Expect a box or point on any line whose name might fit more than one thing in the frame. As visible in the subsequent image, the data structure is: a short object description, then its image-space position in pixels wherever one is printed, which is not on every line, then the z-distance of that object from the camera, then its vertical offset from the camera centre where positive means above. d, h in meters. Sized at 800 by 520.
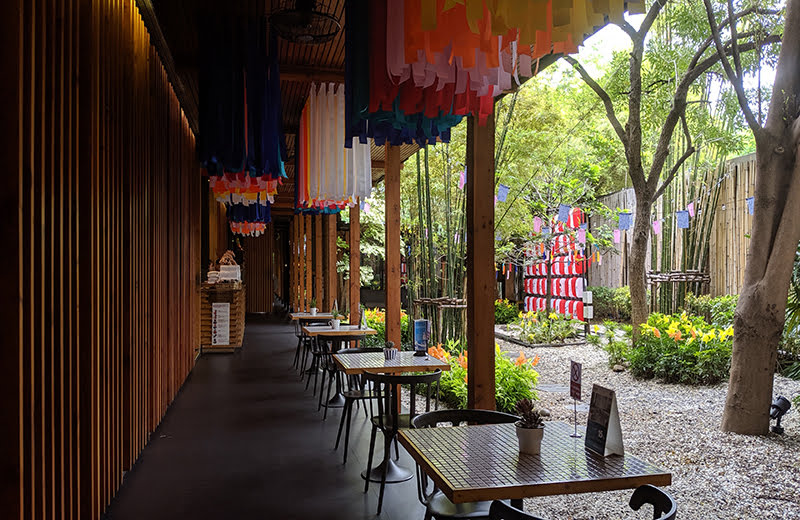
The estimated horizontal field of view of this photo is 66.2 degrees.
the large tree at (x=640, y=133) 7.55 +1.83
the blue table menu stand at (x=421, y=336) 4.59 -0.46
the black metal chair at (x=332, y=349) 5.90 -0.84
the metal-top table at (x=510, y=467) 1.87 -0.64
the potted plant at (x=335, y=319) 7.38 -0.57
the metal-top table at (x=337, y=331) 6.61 -0.63
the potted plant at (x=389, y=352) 4.51 -0.58
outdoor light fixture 4.84 -1.08
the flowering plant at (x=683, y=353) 6.89 -0.94
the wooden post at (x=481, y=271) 3.14 +0.02
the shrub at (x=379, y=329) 9.74 -0.91
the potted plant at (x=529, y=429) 2.19 -0.56
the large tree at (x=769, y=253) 4.80 +0.16
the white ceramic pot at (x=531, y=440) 2.18 -0.59
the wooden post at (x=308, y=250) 13.17 +0.53
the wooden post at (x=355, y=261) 7.88 +0.17
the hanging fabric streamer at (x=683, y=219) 9.53 +0.85
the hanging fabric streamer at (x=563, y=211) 9.87 +1.01
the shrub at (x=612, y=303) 14.48 -0.71
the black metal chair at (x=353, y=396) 4.44 -0.92
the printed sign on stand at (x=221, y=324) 9.92 -0.81
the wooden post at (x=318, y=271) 12.20 +0.05
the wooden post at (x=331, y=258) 9.25 +0.25
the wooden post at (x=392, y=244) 5.82 +0.29
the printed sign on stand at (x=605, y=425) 2.13 -0.54
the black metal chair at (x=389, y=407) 3.61 -0.85
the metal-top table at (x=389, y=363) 4.16 -0.63
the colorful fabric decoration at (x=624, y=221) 9.88 +0.85
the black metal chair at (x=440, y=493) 2.44 -0.94
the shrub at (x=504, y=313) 14.72 -0.96
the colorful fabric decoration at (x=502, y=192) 7.21 +0.99
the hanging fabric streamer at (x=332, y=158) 5.69 +1.09
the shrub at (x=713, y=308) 8.45 -0.54
